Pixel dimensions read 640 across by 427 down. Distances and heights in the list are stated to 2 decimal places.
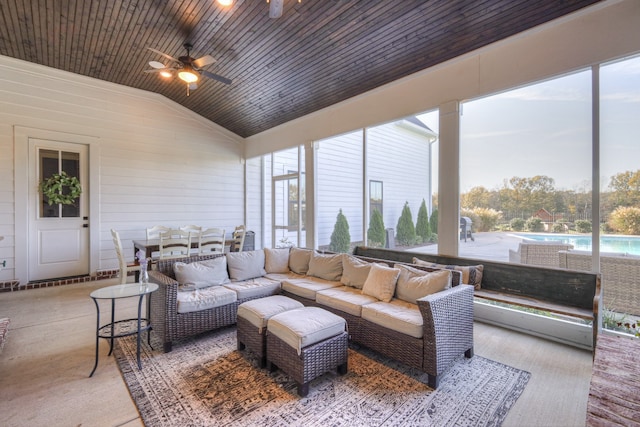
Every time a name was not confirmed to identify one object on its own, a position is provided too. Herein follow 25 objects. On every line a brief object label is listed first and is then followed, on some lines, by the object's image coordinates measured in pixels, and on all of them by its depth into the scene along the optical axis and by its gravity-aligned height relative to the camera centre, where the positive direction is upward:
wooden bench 2.72 -0.80
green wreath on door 5.05 +0.39
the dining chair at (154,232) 5.50 -0.41
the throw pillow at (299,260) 4.19 -0.72
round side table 2.55 -0.75
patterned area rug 1.93 -1.37
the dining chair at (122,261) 4.45 -0.79
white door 5.05 -0.16
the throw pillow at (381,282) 2.99 -0.75
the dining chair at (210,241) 5.18 -0.55
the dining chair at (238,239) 5.68 -0.55
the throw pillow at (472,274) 3.38 -0.73
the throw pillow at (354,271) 3.40 -0.72
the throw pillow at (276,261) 4.24 -0.74
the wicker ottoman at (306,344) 2.18 -1.05
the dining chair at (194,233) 5.23 -0.42
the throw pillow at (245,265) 3.86 -0.74
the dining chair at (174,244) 4.76 -0.55
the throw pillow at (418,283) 2.71 -0.70
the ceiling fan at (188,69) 3.79 +1.94
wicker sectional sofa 2.34 -0.91
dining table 4.78 -0.59
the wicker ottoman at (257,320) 2.55 -1.00
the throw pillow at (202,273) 3.39 -0.74
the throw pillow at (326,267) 3.79 -0.74
